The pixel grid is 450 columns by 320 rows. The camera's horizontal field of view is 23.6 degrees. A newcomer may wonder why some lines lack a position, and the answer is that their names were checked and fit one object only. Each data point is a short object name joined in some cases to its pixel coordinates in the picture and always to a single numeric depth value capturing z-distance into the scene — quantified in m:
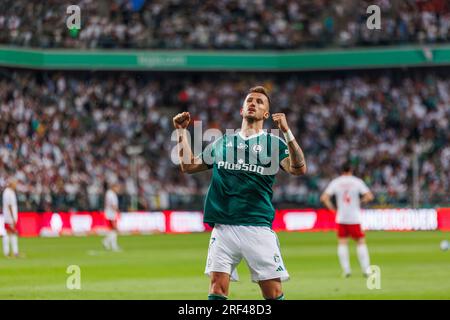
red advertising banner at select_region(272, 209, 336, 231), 45.47
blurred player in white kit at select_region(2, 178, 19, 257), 29.50
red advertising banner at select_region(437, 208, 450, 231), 44.56
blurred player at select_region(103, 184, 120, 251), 32.84
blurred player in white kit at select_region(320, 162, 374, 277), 23.12
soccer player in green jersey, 10.87
